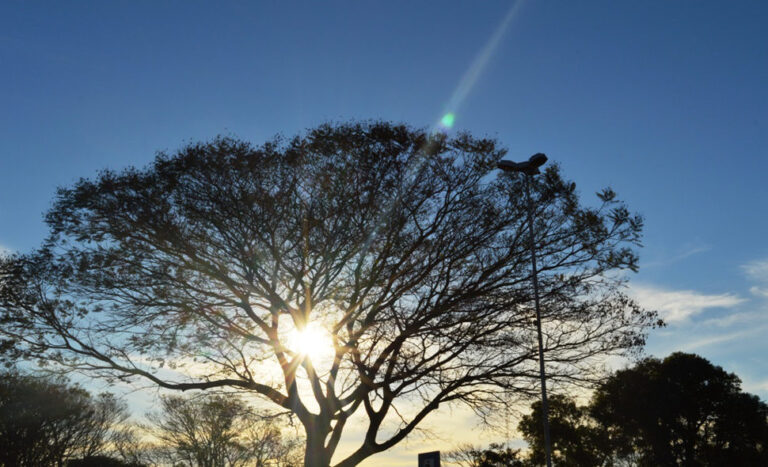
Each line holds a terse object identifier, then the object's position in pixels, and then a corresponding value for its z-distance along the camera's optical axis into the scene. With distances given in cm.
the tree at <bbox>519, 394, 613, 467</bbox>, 3008
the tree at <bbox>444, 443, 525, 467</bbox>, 2895
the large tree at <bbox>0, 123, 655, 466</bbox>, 1376
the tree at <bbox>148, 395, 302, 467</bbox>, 3106
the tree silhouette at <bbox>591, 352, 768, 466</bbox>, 3005
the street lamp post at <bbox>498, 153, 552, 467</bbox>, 1271
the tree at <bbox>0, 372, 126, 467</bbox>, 2391
